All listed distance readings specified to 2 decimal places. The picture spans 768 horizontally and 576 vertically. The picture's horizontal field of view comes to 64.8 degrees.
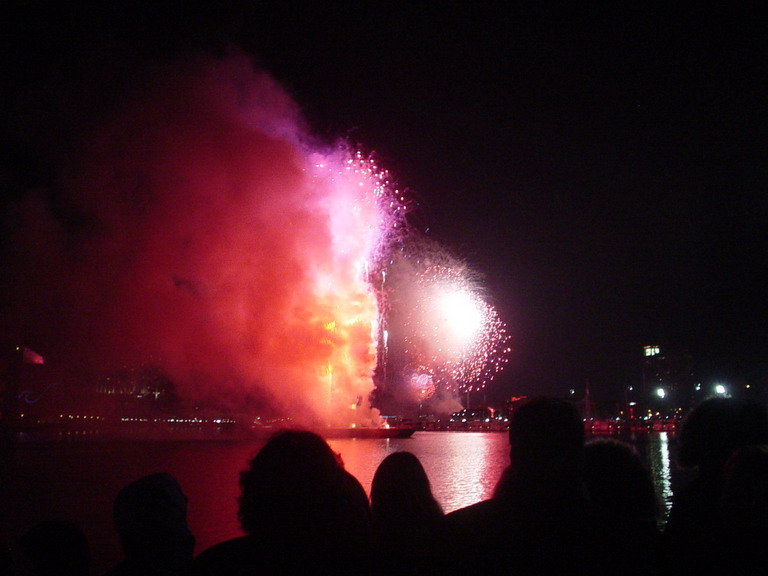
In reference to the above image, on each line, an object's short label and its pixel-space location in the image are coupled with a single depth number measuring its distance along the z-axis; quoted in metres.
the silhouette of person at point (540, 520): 1.96
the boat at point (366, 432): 49.56
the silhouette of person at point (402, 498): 3.09
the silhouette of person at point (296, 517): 2.00
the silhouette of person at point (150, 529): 2.81
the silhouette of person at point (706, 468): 2.37
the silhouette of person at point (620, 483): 2.91
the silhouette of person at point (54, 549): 3.34
